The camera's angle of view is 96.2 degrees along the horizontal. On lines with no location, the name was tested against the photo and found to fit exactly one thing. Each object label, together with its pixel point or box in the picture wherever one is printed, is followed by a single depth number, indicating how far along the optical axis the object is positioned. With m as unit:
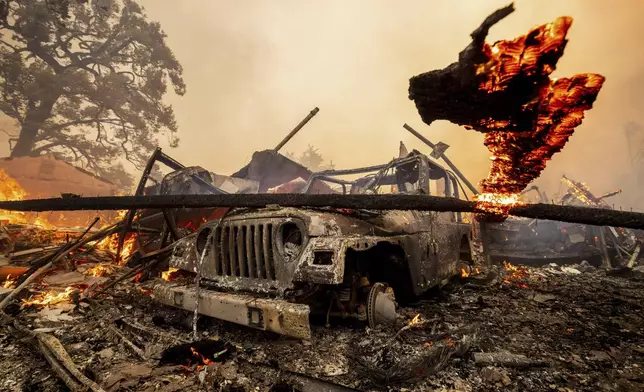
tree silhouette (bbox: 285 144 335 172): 54.00
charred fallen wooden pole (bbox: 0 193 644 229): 1.98
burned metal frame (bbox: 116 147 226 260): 4.66
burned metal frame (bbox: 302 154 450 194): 4.26
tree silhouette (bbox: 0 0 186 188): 16.38
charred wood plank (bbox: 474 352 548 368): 2.41
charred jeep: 2.36
